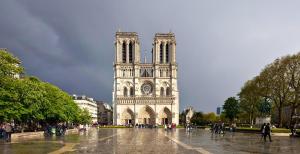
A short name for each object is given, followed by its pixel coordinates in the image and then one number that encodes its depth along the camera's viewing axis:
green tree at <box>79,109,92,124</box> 72.98
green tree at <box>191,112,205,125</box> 94.05
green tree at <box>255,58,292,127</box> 45.63
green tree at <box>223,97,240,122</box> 66.94
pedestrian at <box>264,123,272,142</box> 23.87
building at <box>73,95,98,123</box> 127.09
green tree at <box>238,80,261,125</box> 53.51
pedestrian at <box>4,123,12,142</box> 23.72
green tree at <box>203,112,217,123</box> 109.51
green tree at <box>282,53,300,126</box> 44.46
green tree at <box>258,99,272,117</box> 40.94
